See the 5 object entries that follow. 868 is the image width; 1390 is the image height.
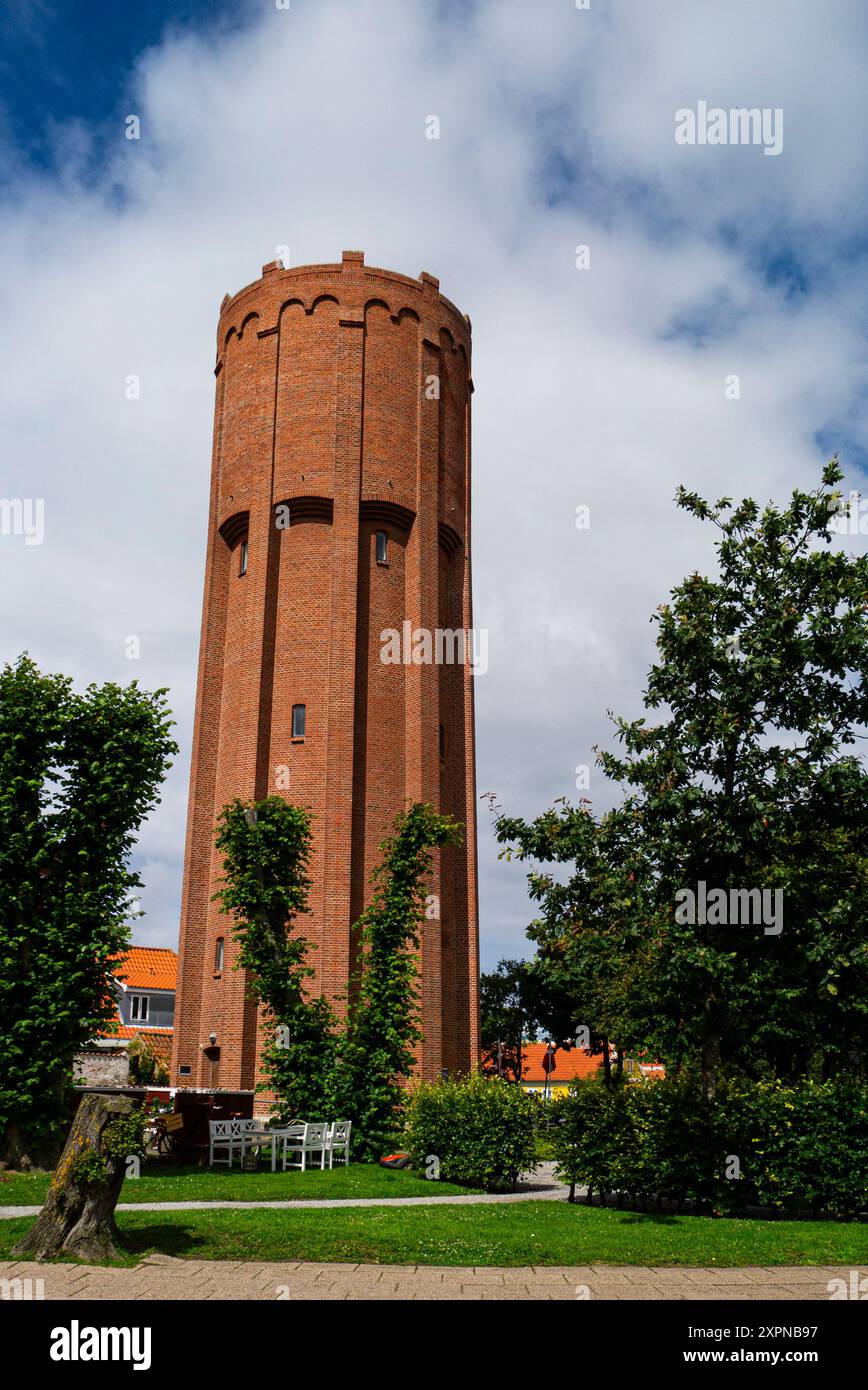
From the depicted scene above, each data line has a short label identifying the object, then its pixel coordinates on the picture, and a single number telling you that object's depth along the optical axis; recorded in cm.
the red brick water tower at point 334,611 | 2853
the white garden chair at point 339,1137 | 1844
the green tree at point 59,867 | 1678
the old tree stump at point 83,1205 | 936
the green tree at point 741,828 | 1306
